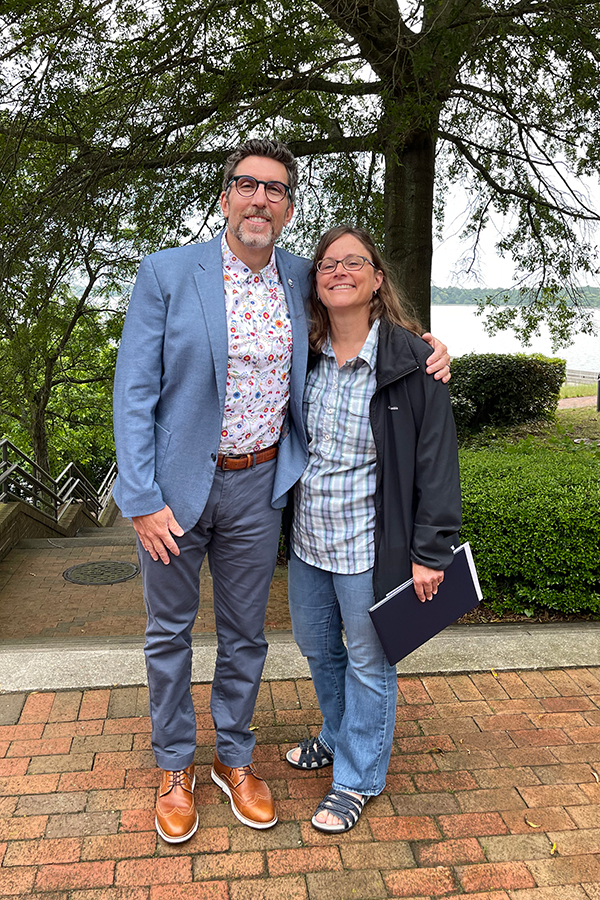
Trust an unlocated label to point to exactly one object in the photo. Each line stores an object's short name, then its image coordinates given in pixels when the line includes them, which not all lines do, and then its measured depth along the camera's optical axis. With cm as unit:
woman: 238
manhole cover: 675
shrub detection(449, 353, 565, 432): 1236
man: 234
